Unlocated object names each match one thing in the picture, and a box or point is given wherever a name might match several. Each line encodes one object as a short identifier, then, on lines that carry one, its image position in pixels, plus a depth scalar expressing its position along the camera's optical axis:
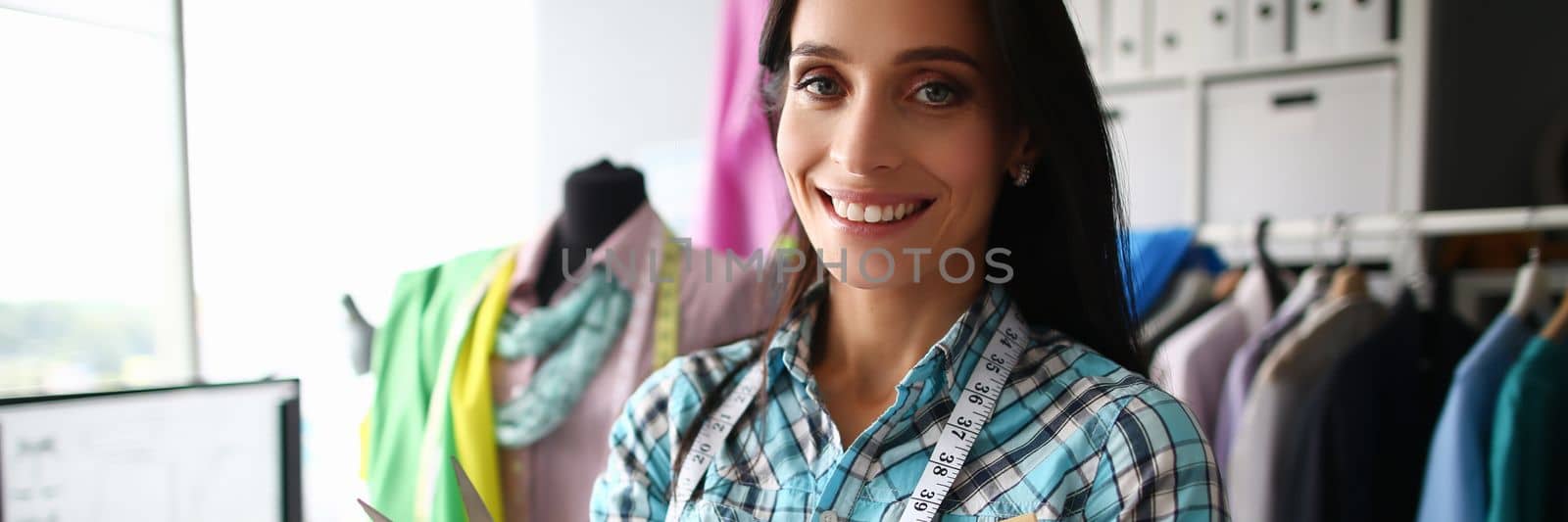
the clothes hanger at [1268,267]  1.34
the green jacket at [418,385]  0.89
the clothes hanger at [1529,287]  1.12
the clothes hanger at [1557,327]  1.07
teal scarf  0.99
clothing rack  1.16
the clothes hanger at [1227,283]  1.42
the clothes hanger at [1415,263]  1.24
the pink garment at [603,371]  0.99
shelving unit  1.61
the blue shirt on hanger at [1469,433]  1.03
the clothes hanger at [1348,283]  1.24
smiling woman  0.57
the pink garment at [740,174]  1.48
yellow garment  0.95
